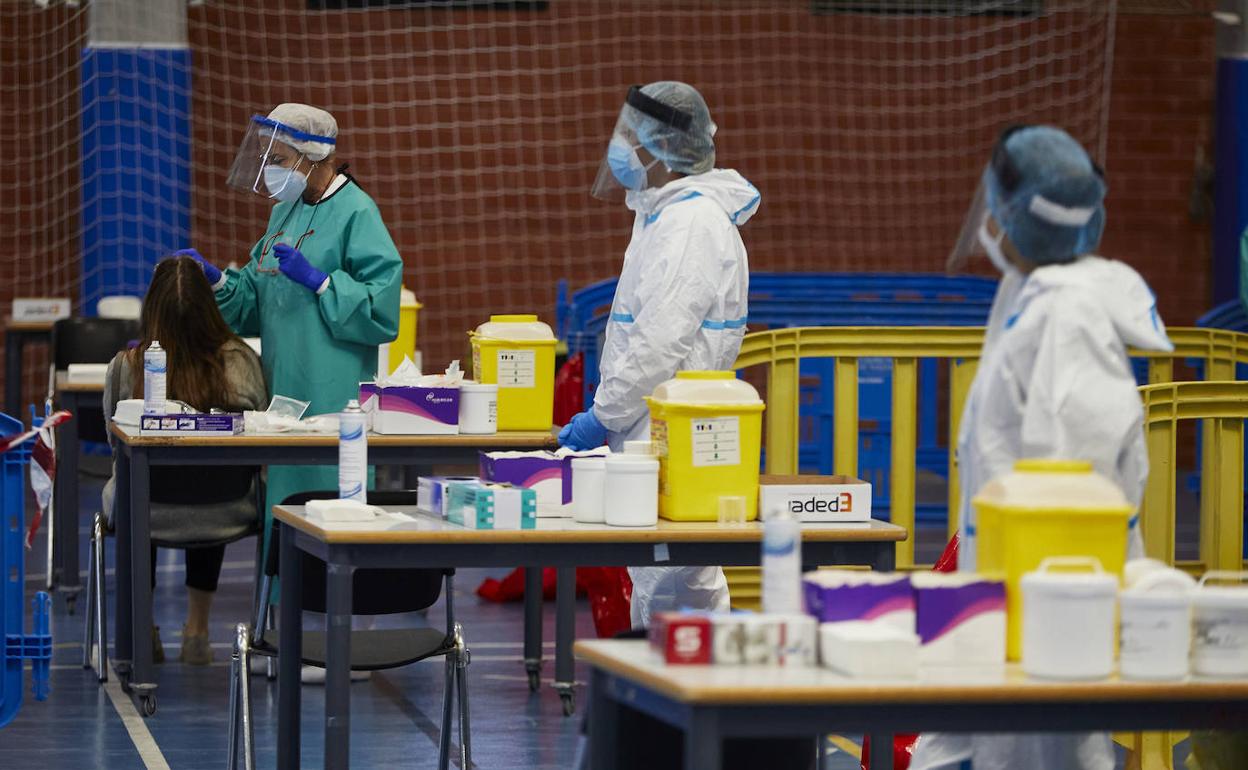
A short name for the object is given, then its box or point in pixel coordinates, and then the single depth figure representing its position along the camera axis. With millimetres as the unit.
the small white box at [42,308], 18670
